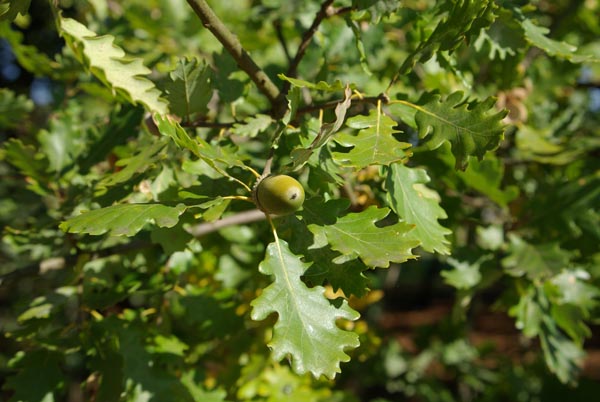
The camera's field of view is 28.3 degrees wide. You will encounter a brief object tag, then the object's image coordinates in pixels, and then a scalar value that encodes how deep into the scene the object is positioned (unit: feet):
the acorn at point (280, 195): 1.66
